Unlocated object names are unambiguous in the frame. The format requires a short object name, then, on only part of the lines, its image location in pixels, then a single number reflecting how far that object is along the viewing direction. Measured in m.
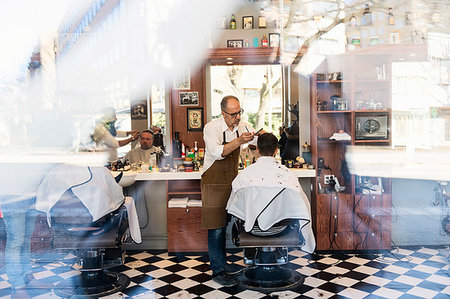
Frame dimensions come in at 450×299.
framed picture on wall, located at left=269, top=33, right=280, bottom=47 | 2.67
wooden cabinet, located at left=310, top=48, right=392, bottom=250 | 2.75
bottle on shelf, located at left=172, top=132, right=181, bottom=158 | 2.96
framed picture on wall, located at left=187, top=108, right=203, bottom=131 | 3.01
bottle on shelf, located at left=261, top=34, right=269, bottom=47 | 2.77
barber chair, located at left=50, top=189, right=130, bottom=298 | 1.79
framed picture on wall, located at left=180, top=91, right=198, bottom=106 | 2.99
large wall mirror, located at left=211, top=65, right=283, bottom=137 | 2.54
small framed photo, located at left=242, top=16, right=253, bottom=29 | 2.11
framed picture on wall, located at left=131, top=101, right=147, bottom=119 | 2.13
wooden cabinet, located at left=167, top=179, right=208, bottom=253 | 2.84
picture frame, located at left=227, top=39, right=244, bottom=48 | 2.79
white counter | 2.76
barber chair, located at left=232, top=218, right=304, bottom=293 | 2.18
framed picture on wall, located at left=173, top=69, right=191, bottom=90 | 2.78
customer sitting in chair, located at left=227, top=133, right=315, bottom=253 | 2.07
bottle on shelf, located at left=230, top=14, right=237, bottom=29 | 2.29
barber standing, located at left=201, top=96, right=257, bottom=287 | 2.30
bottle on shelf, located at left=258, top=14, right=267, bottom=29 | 2.23
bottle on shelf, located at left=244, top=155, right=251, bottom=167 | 2.85
